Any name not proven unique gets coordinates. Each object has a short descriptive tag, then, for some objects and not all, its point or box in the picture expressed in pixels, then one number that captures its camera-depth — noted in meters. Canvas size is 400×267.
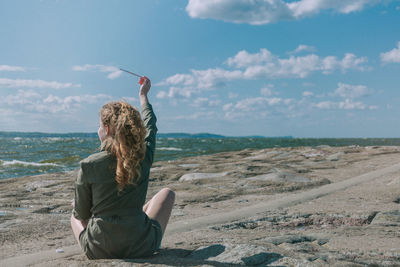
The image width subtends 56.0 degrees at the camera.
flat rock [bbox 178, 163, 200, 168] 11.54
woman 2.66
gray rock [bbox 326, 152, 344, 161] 13.13
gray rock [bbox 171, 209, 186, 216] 5.43
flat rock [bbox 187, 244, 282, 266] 2.95
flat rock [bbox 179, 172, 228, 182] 8.73
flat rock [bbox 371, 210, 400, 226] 4.40
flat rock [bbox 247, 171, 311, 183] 8.19
